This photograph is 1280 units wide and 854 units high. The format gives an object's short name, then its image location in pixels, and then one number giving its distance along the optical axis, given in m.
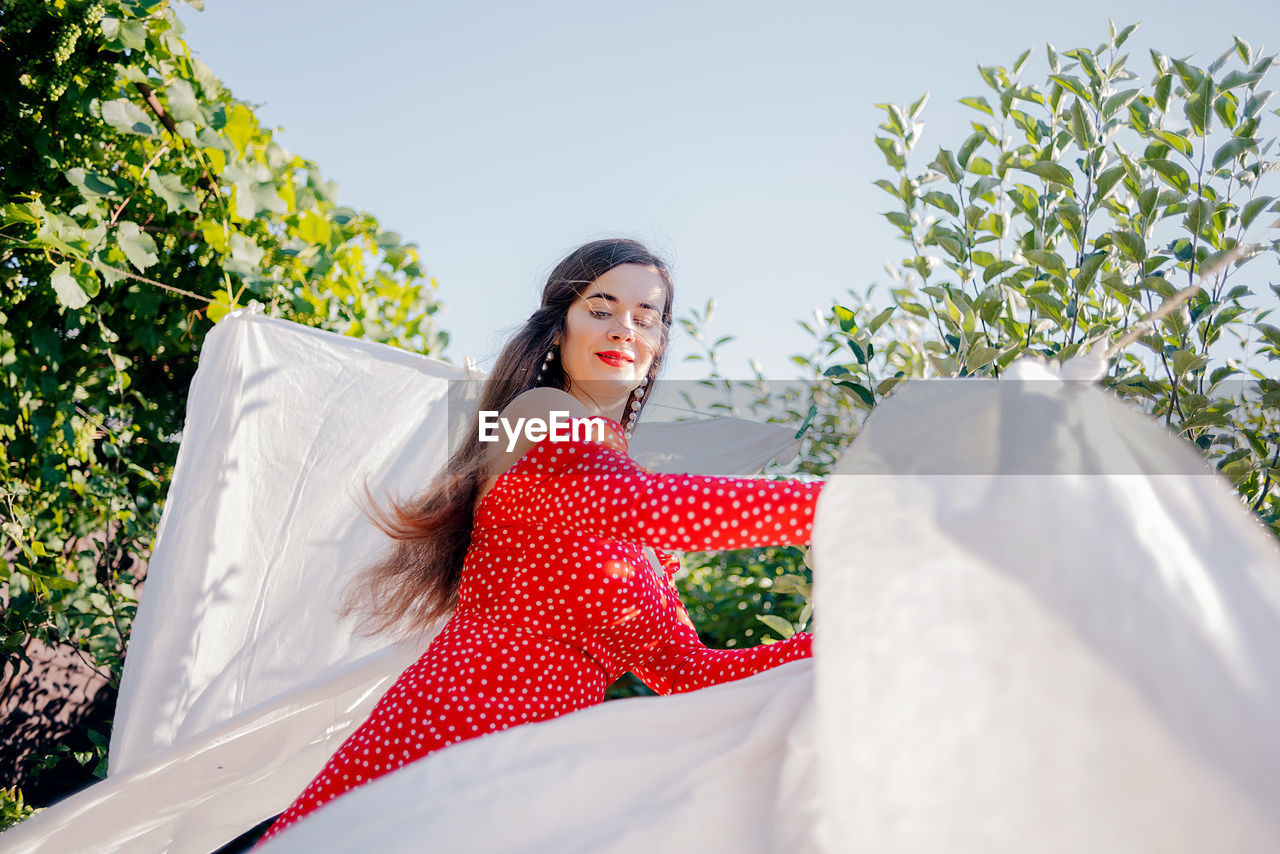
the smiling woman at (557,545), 1.21
